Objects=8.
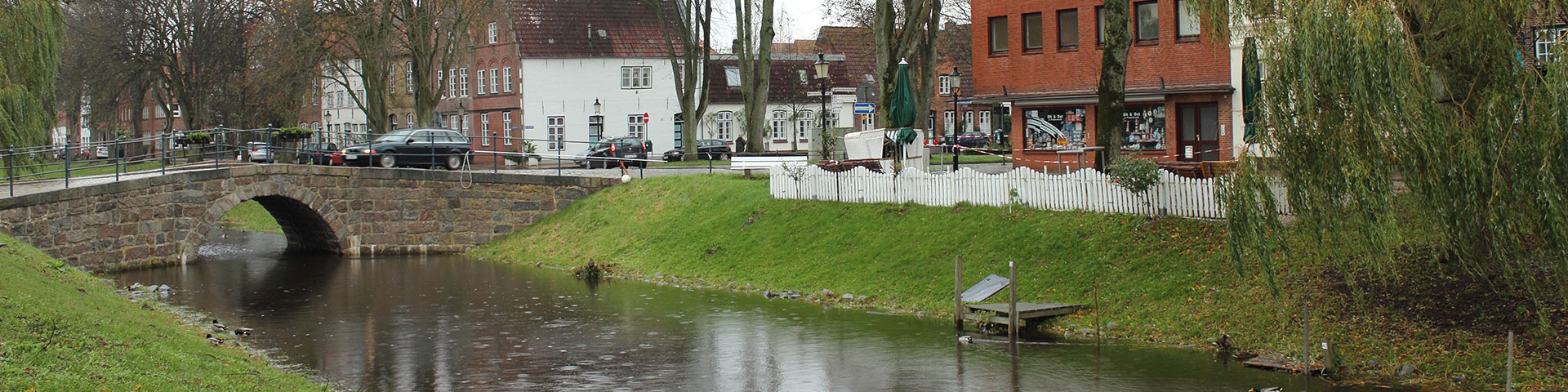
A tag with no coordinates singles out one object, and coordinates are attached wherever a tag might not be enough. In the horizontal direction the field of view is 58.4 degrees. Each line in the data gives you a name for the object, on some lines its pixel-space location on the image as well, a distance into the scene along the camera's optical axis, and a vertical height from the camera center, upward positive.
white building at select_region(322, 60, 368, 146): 73.56 +4.66
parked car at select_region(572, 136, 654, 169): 46.84 +1.33
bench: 32.56 +0.49
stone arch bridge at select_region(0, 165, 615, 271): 27.06 -0.33
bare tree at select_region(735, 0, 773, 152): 43.94 +3.71
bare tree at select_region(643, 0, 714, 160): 45.97 +4.48
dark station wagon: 35.50 +1.08
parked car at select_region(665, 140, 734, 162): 55.91 +1.43
